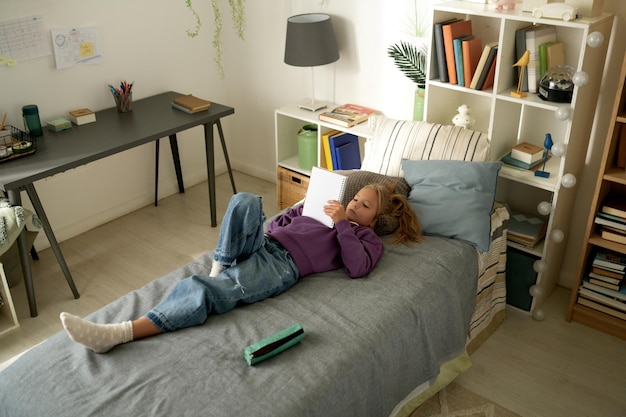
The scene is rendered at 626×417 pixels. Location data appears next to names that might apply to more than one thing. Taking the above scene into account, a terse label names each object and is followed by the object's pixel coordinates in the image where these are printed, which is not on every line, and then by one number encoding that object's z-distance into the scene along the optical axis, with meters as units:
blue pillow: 2.40
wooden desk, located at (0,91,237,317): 2.62
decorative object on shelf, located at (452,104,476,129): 2.77
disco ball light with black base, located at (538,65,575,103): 2.40
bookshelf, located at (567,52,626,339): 2.33
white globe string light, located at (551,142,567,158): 2.40
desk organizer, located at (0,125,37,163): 2.70
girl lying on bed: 1.89
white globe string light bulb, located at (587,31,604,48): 2.19
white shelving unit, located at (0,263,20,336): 2.63
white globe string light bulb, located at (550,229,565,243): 2.54
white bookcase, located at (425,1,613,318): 2.41
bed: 1.66
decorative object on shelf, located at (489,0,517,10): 2.53
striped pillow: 2.59
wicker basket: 3.45
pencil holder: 3.28
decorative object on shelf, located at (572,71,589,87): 2.25
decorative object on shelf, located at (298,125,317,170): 3.42
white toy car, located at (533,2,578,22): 2.29
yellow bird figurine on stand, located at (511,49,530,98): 2.43
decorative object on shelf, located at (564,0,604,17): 2.31
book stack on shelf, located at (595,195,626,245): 2.46
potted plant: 3.05
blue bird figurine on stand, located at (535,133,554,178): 2.53
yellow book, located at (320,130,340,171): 3.31
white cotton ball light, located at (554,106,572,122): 2.34
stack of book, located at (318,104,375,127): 3.24
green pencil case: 1.76
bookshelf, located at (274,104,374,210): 3.38
